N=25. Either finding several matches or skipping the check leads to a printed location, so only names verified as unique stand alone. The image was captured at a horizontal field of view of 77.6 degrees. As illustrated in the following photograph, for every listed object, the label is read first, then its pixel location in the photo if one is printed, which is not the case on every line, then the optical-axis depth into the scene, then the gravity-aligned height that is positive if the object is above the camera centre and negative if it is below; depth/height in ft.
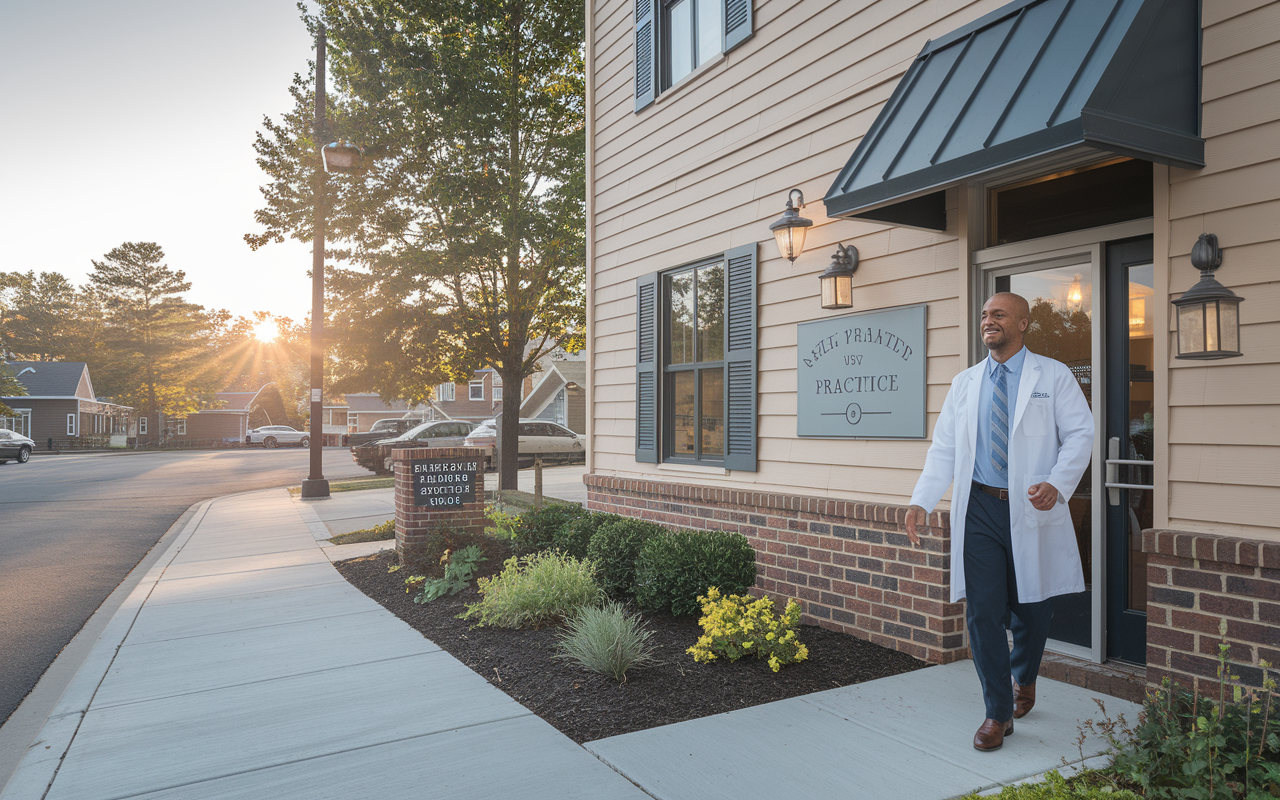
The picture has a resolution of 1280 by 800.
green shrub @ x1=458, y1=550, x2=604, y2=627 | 18.72 -4.48
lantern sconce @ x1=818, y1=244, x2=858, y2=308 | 17.79 +2.96
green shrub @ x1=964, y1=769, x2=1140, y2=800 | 9.81 -4.74
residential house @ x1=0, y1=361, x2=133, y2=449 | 156.92 -0.14
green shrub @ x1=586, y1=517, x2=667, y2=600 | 20.68 -3.77
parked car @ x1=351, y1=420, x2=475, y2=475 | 73.36 -3.22
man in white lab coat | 11.11 -1.19
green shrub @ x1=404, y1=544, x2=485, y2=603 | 22.09 -4.86
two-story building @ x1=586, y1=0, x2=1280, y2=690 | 11.41 +2.67
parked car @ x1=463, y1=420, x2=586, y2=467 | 77.25 -3.19
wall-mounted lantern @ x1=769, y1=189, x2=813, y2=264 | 18.75 +4.28
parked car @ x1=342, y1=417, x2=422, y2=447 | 106.01 -3.15
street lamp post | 52.75 +5.30
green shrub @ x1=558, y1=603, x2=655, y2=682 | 14.65 -4.43
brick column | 26.55 -3.54
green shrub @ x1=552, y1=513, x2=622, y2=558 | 23.25 -3.64
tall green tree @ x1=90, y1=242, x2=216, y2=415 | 171.01 +14.97
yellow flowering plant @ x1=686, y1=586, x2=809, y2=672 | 15.21 -4.33
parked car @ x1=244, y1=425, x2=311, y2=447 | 171.20 -6.35
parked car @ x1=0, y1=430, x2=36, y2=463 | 105.00 -5.70
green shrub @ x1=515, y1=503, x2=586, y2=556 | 25.40 -3.82
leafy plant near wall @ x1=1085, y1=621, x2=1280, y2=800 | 9.30 -4.13
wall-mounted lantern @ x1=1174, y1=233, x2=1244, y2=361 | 11.07 +1.29
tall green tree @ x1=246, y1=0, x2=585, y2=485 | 45.65 +14.22
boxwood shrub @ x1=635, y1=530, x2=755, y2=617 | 17.76 -3.61
